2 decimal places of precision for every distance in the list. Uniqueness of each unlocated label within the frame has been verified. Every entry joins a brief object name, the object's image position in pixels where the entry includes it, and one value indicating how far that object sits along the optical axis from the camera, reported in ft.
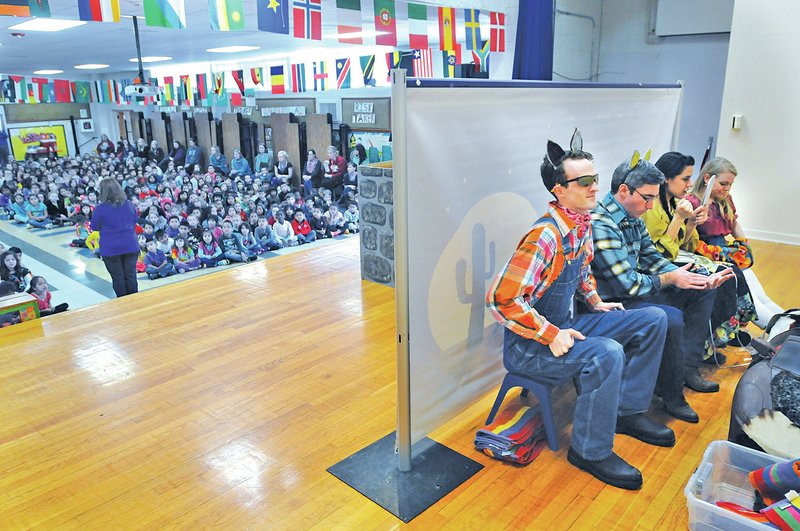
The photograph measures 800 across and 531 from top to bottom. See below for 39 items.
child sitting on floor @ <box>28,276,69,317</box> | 17.18
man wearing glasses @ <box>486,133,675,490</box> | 6.89
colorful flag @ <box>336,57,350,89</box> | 35.27
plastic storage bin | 6.20
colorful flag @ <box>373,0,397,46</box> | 18.31
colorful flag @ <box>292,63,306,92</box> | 38.24
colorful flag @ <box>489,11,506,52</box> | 23.58
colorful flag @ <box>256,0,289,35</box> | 14.79
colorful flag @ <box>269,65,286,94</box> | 40.09
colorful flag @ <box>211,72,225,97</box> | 44.32
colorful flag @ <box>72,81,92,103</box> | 56.39
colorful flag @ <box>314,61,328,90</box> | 38.60
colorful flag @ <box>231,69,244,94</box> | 42.49
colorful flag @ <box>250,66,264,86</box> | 40.57
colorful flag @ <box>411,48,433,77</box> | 32.86
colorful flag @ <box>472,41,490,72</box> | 23.48
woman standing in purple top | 17.65
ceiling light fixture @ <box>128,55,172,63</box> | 42.30
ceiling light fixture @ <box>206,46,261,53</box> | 36.35
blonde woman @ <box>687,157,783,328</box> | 10.90
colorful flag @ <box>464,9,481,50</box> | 21.76
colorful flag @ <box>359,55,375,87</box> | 33.50
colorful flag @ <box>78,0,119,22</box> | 13.17
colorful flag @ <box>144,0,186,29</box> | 13.48
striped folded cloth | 7.54
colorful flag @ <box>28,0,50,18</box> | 12.65
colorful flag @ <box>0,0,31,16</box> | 12.01
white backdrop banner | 6.75
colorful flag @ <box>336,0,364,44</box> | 17.06
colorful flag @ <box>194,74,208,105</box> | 44.32
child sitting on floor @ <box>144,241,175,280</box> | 24.39
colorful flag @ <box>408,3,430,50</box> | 20.75
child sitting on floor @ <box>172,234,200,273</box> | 25.13
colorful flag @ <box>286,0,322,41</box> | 15.96
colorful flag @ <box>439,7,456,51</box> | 20.47
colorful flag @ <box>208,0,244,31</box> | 14.56
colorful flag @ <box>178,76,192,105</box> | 45.44
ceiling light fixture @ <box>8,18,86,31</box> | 24.71
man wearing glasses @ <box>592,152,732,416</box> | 8.22
